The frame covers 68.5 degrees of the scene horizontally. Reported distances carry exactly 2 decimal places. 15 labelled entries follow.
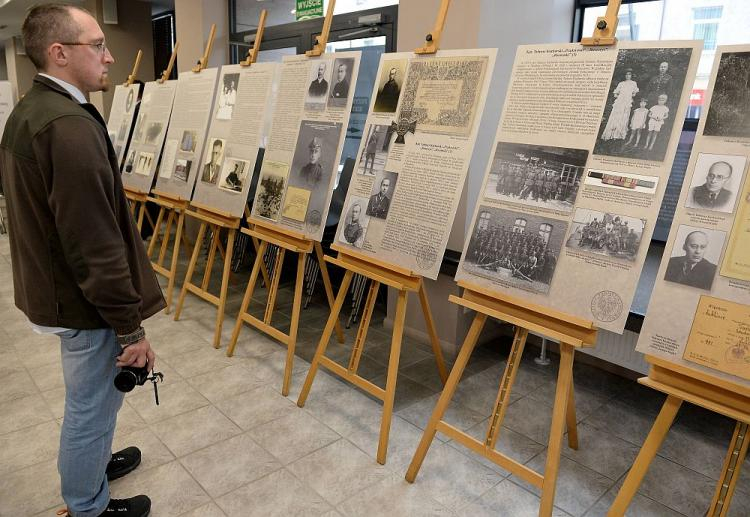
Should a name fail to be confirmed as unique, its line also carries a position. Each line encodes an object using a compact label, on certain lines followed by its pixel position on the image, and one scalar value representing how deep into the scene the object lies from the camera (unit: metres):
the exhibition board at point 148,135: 4.44
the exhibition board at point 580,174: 1.72
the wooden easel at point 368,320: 2.32
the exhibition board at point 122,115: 5.11
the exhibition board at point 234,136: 3.34
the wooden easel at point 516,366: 1.82
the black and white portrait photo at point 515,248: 1.90
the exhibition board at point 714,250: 1.50
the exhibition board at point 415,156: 2.22
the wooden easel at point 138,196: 4.55
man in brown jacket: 1.47
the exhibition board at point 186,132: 3.91
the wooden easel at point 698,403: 1.51
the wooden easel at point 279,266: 2.87
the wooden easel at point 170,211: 4.02
